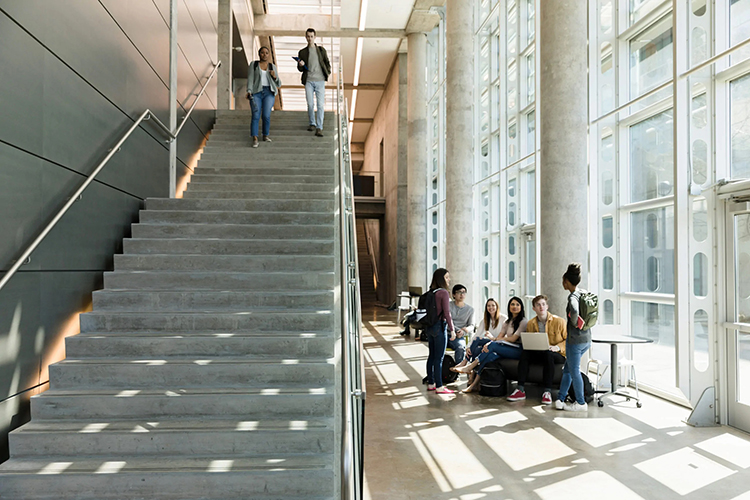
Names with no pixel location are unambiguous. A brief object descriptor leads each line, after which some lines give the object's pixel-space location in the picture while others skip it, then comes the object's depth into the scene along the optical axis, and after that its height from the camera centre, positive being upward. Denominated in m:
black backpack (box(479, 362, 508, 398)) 7.17 -1.39
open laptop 6.79 -0.85
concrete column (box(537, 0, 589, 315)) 7.39 +1.47
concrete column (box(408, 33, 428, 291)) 17.80 +3.05
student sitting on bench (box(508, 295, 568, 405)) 6.95 -0.98
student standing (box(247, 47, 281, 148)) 9.44 +2.80
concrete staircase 3.43 -0.72
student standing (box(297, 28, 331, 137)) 9.94 +3.18
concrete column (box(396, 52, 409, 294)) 20.23 +2.80
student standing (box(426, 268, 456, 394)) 7.27 -0.81
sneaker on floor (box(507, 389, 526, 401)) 6.94 -1.51
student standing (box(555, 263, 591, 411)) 6.28 -0.84
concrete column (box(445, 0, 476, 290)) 12.26 +2.41
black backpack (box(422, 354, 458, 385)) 8.01 -1.43
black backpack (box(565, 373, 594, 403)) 6.77 -1.43
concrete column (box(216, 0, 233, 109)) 12.62 +4.46
